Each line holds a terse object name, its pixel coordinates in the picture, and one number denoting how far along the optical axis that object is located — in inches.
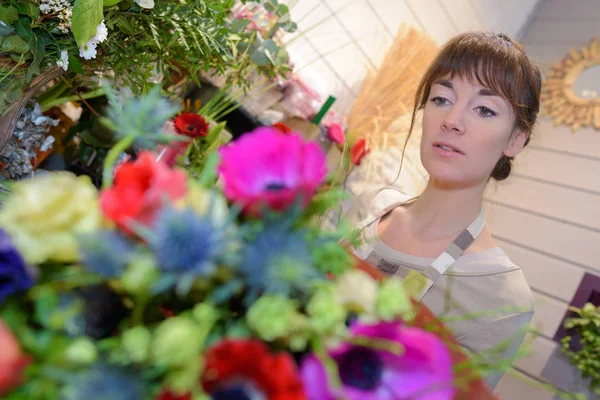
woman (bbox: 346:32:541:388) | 41.0
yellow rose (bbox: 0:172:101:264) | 10.6
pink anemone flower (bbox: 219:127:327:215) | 10.8
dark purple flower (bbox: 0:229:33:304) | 10.5
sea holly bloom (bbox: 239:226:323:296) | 9.8
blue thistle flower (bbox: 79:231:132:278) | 9.9
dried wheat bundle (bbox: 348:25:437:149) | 86.6
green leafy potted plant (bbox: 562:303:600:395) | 78.1
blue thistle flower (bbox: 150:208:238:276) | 9.5
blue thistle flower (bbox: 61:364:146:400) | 9.0
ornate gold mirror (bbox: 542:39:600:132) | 100.0
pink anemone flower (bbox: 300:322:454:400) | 10.7
